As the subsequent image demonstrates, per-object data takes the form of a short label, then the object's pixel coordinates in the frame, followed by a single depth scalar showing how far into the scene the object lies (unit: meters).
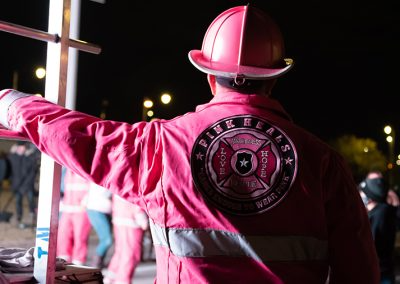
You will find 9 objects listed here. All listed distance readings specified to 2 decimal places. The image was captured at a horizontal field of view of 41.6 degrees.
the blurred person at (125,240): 7.11
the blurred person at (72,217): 7.78
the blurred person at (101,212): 7.86
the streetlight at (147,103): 22.98
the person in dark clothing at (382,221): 5.95
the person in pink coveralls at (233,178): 1.78
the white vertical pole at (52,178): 2.15
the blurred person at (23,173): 12.01
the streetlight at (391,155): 28.01
